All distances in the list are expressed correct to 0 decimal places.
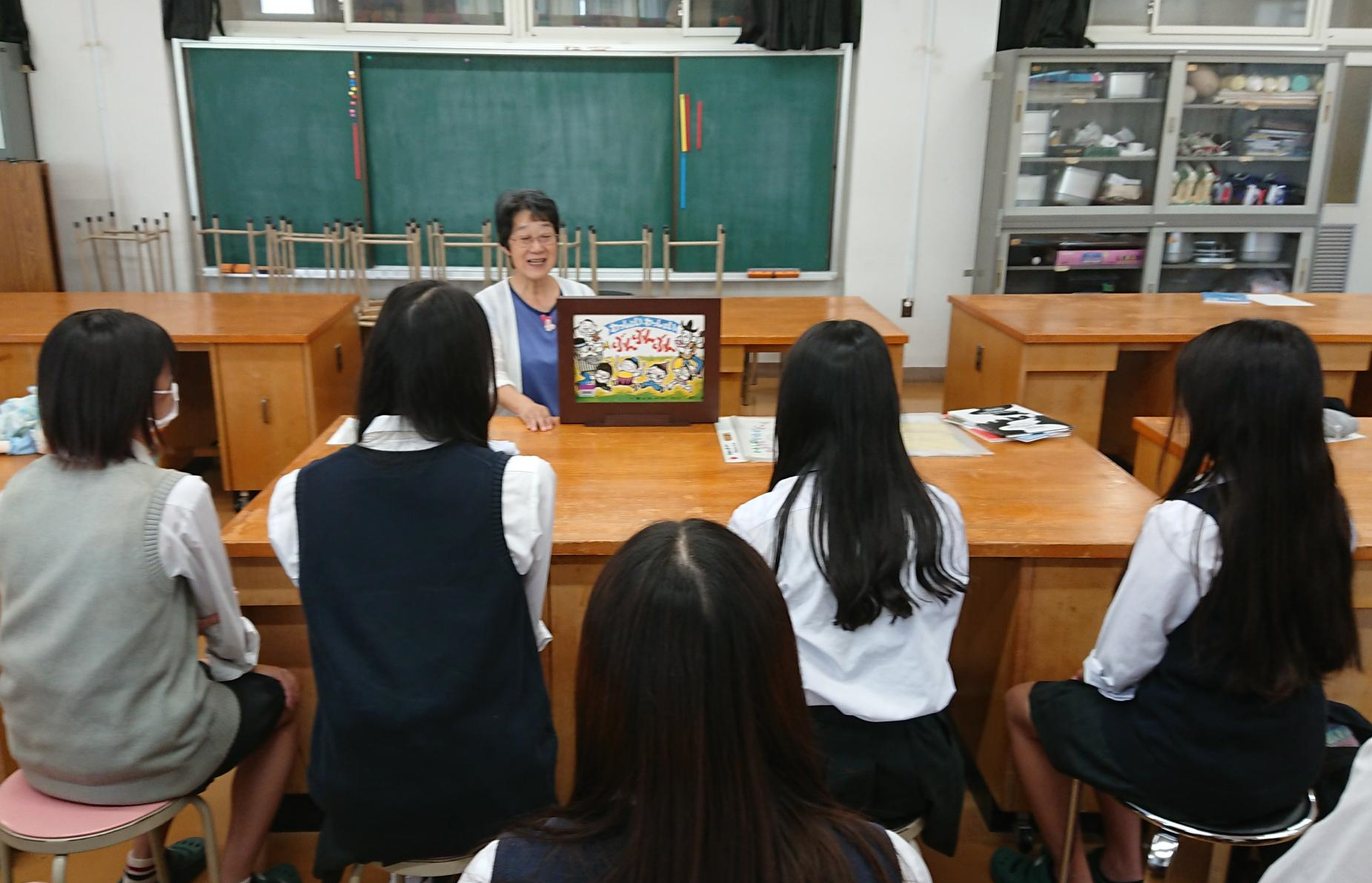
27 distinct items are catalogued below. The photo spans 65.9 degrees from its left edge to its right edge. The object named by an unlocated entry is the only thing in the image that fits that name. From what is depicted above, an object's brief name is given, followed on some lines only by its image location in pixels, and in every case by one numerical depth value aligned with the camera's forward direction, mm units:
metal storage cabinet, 5332
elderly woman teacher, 2803
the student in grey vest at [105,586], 1473
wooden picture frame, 2357
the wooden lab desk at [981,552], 1899
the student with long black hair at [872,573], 1456
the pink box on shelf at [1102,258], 5484
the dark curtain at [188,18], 5086
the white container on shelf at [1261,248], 5676
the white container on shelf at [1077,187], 5449
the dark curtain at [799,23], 5246
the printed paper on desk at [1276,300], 4242
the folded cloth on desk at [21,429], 2256
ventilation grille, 5871
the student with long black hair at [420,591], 1354
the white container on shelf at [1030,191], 5461
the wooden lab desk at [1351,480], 1964
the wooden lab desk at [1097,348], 3705
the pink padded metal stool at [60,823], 1458
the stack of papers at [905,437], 2334
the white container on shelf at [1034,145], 5352
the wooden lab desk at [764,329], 3660
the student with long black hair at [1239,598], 1447
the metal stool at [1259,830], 1496
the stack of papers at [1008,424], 2465
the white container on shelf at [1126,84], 5336
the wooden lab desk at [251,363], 3674
